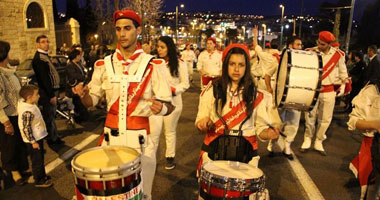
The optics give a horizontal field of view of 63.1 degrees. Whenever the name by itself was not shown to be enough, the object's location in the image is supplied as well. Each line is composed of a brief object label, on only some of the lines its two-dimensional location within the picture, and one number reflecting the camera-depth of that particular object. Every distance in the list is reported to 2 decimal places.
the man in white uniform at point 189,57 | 16.33
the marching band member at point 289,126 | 5.93
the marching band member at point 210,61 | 9.42
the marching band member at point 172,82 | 5.21
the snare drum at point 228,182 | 2.23
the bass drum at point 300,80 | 4.16
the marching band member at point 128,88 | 2.85
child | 4.43
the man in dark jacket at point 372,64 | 8.21
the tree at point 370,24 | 48.36
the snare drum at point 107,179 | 2.03
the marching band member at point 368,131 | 3.40
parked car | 10.45
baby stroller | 7.82
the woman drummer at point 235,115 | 2.99
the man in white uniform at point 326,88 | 5.78
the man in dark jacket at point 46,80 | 5.91
